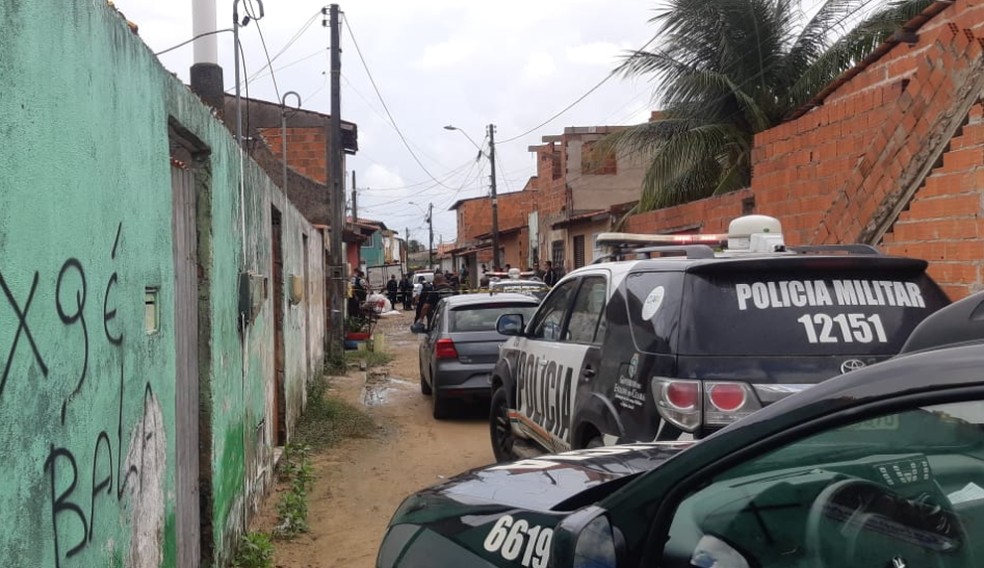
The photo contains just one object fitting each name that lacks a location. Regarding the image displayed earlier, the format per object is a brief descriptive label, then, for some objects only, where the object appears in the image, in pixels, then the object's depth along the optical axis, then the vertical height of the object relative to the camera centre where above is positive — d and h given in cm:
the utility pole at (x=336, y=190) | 1677 +174
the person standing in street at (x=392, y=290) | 3806 -59
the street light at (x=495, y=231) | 3553 +181
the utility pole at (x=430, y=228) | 7052 +419
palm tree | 1455 +330
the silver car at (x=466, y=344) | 1018 -84
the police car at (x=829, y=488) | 165 -50
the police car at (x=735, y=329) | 400 -30
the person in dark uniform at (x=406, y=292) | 3959 -72
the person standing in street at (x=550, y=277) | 2469 -11
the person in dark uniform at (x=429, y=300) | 2208 -64
